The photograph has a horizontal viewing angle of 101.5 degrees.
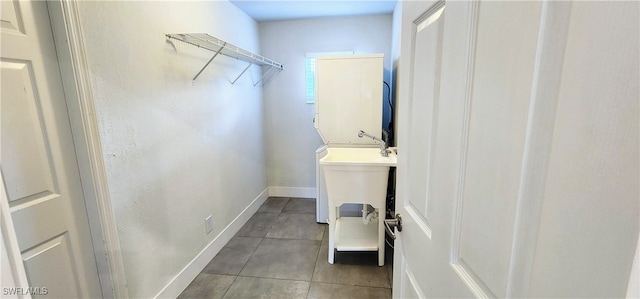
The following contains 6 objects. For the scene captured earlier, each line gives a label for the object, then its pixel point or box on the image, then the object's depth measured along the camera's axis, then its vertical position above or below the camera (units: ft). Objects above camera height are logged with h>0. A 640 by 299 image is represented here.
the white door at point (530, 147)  0.86 -0.22
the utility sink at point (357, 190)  6.36 -2.18
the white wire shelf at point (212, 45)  5.46 +1.42
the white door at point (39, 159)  3.17 -0.68
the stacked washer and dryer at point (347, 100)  8.11 +0.07
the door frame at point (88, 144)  3.62 -0.57
